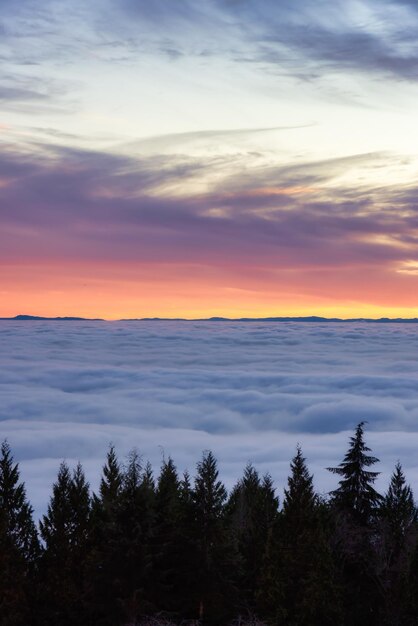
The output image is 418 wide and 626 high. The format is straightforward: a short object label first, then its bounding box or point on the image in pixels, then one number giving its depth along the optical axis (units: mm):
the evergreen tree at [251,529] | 49138
